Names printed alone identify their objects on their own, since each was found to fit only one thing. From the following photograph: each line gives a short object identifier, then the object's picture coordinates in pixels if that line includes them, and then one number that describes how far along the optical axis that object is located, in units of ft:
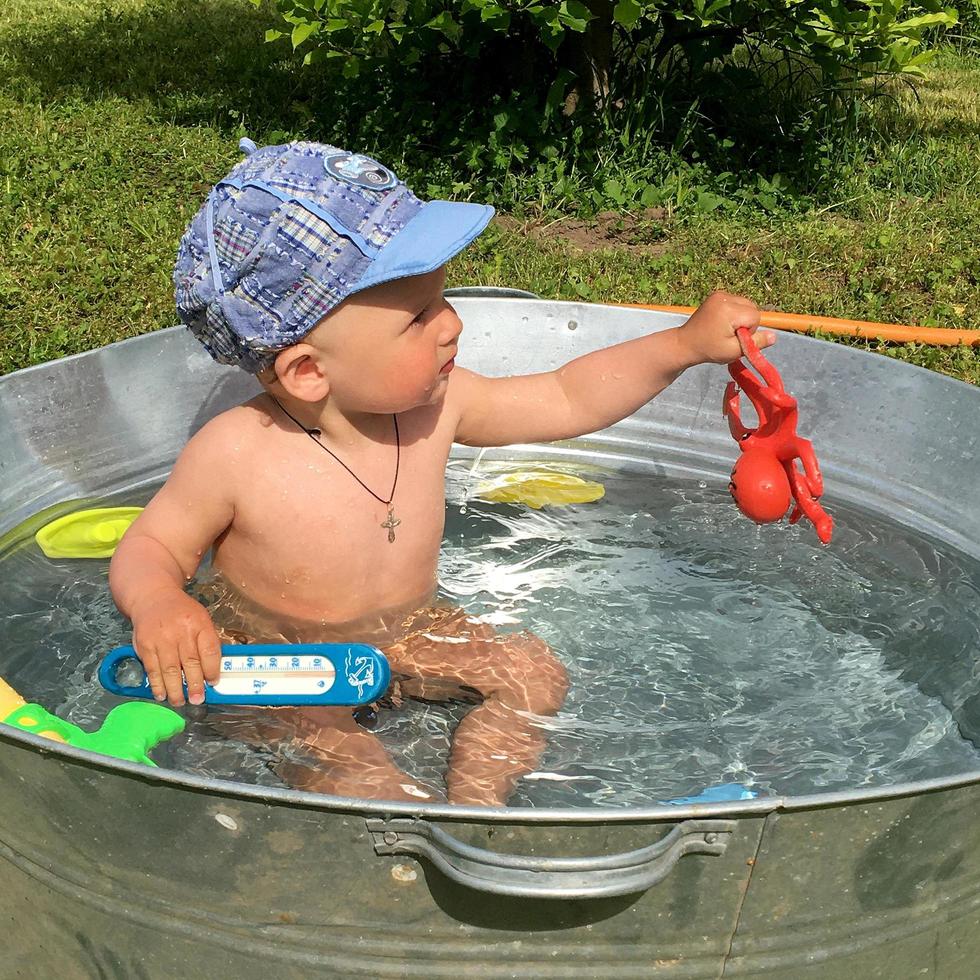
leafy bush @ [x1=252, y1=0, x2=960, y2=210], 11.15
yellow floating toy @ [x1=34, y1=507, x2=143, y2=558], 6.65
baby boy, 4.87
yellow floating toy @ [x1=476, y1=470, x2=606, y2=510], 7.54
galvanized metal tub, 3.37
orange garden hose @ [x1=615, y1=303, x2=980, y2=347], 8.78
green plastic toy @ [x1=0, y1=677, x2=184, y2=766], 4.40
